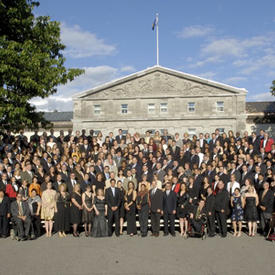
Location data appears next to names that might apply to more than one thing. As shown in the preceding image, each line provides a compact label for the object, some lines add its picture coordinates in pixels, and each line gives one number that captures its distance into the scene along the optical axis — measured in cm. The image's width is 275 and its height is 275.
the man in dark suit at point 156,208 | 1125
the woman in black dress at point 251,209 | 1092
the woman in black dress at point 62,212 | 1109
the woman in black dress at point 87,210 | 1124
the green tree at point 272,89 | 3397
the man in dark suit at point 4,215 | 1098
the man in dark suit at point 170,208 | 1117
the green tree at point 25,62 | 1430
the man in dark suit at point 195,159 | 1414
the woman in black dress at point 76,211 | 1119
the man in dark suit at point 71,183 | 1201
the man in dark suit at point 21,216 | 1072
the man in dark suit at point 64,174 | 1243
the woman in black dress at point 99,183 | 1194
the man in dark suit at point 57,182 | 1185
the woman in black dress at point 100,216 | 1109
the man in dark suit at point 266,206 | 1095
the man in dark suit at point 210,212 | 1105
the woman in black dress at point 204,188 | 1144
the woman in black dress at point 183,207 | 1113
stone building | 3744
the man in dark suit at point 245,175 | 1215
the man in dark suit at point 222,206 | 1099
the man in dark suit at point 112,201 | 1121
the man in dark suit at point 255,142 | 1542
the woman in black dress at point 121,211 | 1139
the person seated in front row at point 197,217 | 1083
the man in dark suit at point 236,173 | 1232
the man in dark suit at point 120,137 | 1686
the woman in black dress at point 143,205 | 1130
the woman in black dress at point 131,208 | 1127
